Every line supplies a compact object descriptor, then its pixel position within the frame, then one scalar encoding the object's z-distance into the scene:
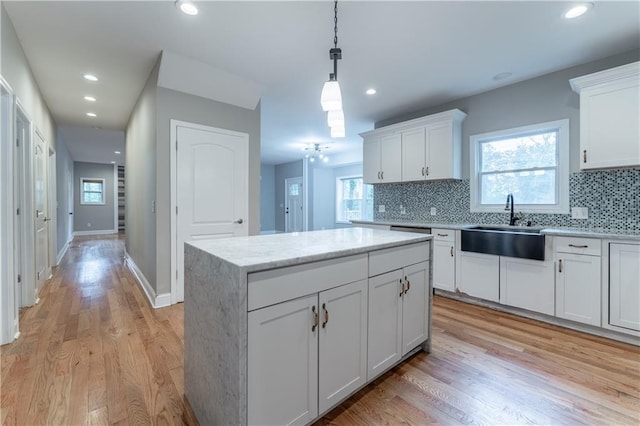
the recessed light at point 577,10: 2.14
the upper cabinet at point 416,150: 3.80
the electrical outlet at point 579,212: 2.95
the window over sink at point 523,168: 3.15
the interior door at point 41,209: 3.57
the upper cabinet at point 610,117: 2.49
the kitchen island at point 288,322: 1.19
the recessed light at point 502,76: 3.21
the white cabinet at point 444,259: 3.50
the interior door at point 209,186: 3.30
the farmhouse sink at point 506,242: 2.83
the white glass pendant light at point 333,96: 1.82
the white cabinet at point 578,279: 2.55
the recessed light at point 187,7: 2.10
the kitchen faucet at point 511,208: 3.39
